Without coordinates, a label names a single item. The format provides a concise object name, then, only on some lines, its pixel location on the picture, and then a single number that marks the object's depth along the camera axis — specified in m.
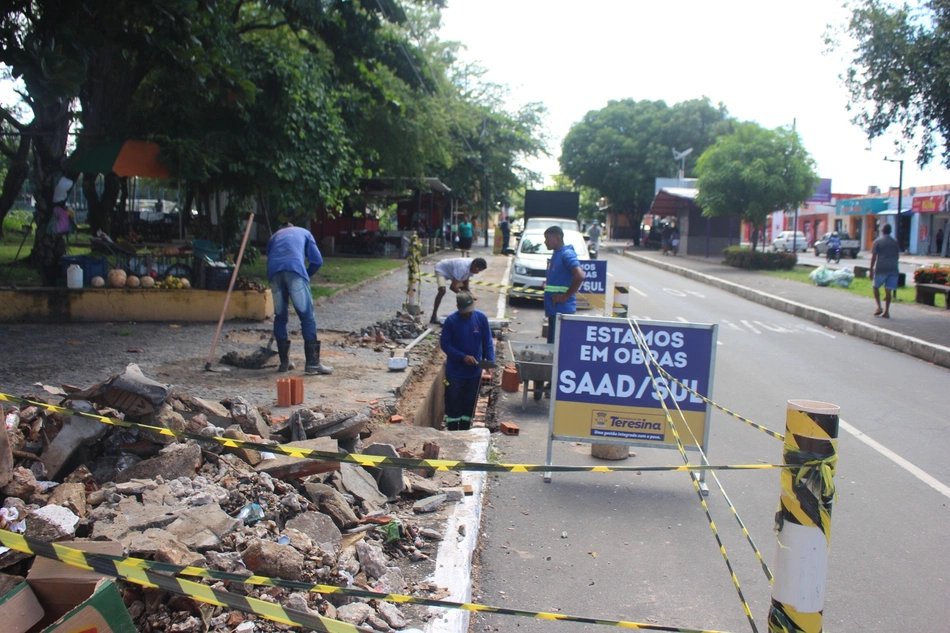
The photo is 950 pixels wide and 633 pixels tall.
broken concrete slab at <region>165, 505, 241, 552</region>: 3.64
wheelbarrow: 8.21
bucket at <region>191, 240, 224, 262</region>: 13.41
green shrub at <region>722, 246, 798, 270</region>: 29.69
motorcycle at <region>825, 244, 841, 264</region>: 38.78
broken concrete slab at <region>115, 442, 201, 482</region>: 4.45
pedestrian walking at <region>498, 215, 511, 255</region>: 37.43
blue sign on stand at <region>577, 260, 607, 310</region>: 13.39
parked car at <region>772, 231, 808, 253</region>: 56.50
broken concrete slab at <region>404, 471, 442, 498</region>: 5.11
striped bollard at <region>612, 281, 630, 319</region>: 11.57
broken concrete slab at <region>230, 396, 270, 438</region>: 5.48
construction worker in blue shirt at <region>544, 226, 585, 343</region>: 9.27
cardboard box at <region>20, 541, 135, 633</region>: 2.84
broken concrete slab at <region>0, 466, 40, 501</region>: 3.75
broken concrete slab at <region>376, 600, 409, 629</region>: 3.38
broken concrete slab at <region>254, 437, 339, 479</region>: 4.70
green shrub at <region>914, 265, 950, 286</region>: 18.23
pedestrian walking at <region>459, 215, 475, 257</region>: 33.62
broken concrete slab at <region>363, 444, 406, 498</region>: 5.05
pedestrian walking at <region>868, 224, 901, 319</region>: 15.12
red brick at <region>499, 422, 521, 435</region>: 7.51
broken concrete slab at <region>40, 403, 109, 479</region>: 4.34
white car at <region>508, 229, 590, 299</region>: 18.39
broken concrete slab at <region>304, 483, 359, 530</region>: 4.37
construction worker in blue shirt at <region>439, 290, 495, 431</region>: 7.75
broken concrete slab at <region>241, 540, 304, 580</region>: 3.50
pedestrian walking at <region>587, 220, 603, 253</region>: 34.69
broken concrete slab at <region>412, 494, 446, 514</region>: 4.85
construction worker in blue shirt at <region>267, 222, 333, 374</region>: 8.66
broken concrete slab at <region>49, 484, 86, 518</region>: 3.76
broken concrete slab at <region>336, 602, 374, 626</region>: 3.32
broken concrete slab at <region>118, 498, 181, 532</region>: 3.76
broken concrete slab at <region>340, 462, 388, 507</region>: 4.73
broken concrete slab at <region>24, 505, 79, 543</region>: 3.42
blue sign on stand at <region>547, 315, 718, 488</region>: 5.96
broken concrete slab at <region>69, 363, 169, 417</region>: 4.79
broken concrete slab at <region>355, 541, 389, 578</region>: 3.87
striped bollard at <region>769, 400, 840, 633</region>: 2.49
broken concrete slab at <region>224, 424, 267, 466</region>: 4.79
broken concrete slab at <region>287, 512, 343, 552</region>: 4.02
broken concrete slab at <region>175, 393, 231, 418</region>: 5.55
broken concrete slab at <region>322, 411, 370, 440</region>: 5.74
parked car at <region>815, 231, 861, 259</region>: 45.56
